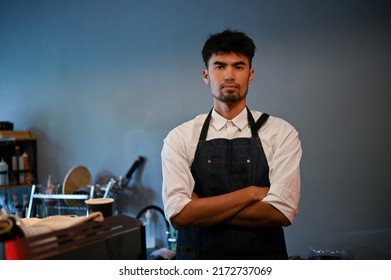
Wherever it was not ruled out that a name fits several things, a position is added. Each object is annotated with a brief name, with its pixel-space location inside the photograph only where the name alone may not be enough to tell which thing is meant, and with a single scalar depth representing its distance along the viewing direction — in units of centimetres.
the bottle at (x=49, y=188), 223
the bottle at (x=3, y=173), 241
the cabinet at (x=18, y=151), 245
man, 108
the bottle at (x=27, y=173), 245
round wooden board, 213
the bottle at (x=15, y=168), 247
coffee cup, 90
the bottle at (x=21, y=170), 245
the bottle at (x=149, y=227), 193
